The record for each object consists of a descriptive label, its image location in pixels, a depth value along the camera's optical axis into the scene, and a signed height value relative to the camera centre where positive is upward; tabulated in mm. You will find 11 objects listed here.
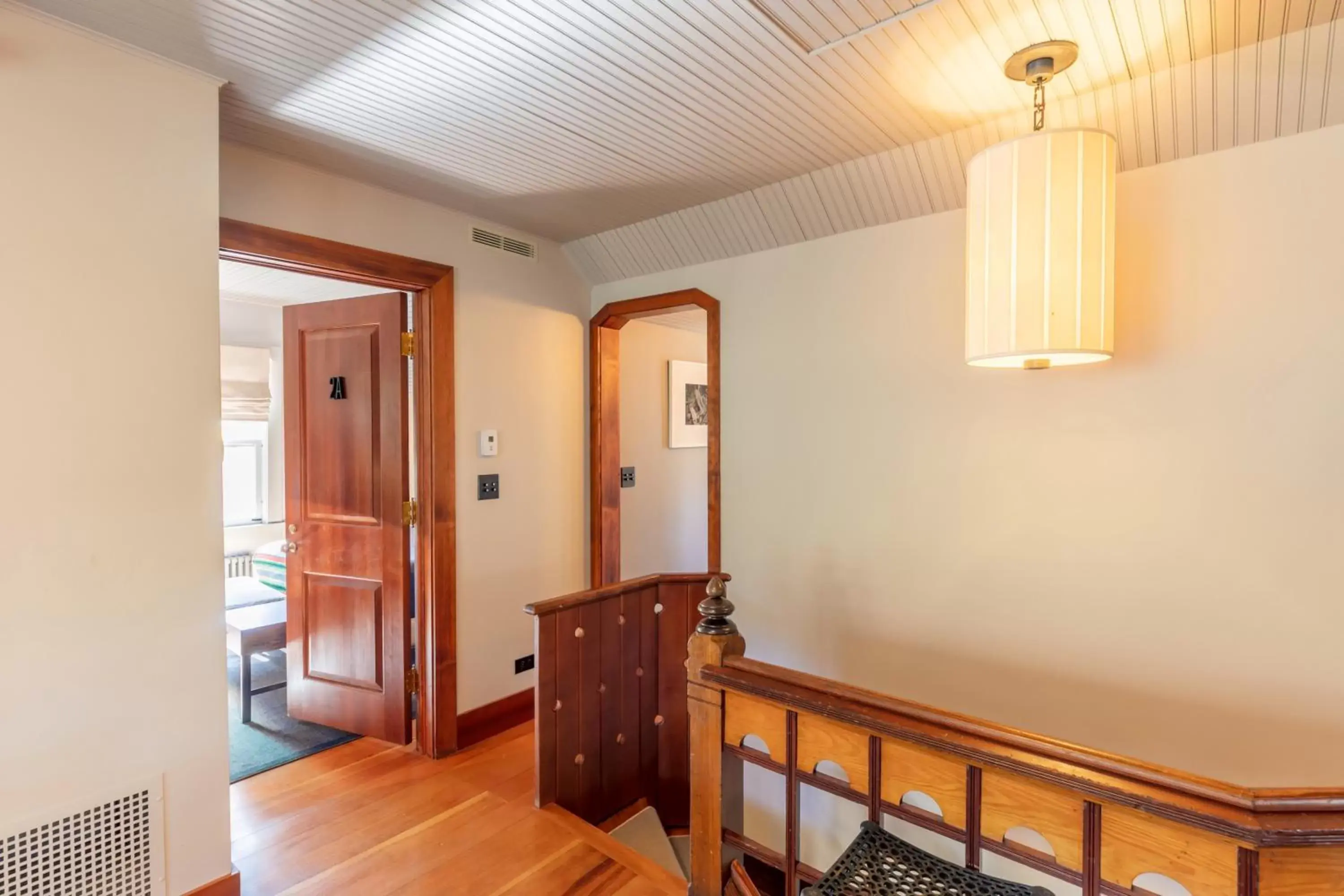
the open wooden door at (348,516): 2891 -335
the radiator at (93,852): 1560 -1019
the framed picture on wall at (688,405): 4719 +272
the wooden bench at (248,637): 3215 -971
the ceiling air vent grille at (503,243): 3059 +963
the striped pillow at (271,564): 4008 -760
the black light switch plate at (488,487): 3051 -211
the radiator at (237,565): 4656 -874
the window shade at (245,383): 4684 +438
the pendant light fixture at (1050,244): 1535 +468
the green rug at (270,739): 2811 -1374
